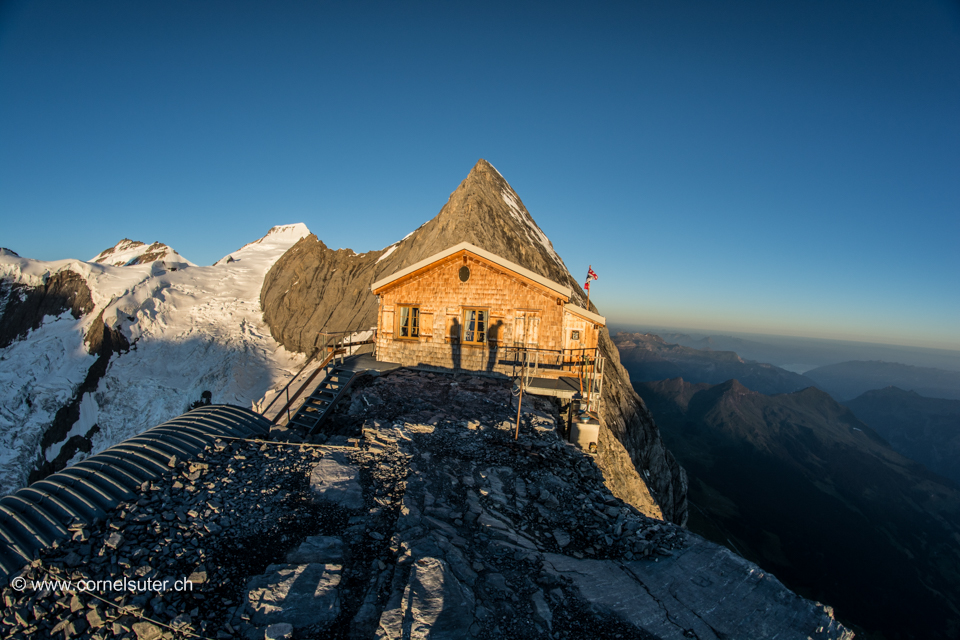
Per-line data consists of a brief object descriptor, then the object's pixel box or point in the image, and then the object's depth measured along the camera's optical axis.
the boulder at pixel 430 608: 4.00
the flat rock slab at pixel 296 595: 4.44
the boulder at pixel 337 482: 6.94
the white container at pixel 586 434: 11.89
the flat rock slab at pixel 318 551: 5.43
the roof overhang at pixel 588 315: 15.89
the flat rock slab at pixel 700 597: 4.31
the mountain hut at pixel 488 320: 15.80
